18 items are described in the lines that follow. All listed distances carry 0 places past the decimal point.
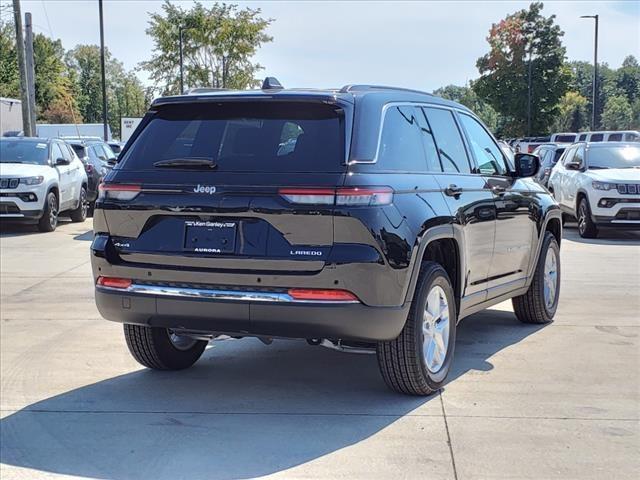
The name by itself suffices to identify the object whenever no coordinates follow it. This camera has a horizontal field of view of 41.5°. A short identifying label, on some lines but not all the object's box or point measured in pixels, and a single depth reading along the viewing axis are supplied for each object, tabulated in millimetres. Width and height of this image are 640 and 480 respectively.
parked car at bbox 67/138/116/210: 19578
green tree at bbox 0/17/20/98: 54906
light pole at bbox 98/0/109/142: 38825
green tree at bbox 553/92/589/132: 89062
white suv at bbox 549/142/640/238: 14281
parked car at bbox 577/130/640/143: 31388
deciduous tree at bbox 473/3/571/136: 68062
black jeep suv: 4562
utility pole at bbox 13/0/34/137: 28125
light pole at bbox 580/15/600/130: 46031
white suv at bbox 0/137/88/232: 15234
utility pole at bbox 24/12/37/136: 28922
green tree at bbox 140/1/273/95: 55500
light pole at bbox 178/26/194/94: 54169
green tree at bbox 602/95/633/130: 86938
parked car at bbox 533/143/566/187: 22283
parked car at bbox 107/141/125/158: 28478
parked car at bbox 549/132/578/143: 41731
